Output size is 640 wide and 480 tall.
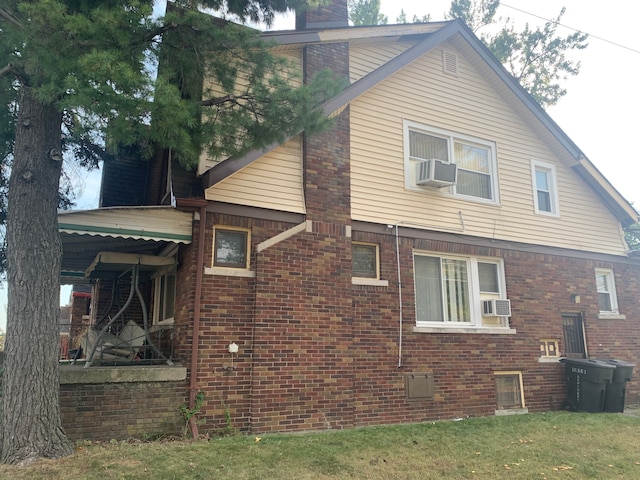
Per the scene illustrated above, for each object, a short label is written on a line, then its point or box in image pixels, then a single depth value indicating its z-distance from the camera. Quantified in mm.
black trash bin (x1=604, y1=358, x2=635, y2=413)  9992
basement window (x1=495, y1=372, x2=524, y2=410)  10070
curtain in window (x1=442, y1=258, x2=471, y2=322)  10047
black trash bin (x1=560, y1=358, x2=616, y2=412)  10000
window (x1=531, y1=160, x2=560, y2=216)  11797
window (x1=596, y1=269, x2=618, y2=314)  12352
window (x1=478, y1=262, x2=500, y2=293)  10586
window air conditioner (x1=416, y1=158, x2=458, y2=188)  9852
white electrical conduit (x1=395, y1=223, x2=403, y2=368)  8949
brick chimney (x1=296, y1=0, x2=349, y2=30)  10070
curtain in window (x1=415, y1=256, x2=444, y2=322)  9711
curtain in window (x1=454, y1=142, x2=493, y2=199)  10852
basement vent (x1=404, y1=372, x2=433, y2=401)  8945
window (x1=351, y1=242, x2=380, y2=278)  9148
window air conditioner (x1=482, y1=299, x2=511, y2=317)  10148
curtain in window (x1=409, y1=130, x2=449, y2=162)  10312
